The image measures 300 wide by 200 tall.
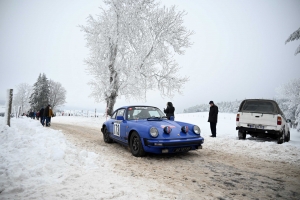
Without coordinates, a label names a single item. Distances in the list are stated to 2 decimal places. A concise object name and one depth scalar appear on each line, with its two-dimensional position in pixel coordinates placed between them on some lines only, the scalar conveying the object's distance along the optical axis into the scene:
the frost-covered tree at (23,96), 61.72
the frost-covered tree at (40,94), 47.56
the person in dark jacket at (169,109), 10.64
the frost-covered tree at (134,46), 19.55
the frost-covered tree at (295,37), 10.02
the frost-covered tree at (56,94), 56.09
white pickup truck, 7.68
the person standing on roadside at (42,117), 14.62
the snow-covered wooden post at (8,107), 6.89
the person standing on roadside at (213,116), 9.64
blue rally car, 4.62
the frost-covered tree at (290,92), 28.70
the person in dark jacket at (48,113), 13.78
